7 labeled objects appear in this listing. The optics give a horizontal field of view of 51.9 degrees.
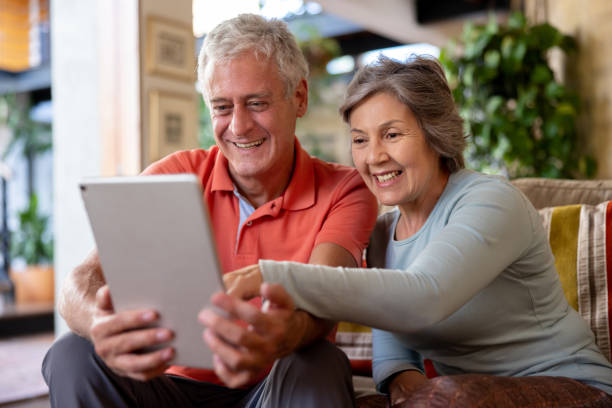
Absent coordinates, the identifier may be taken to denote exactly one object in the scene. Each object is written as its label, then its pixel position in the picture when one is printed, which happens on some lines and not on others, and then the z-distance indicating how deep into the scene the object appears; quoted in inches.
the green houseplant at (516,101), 143.3
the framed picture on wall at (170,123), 137.0
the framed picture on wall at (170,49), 136.9
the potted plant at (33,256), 249.4
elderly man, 41.3
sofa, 42.7
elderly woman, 41.9
